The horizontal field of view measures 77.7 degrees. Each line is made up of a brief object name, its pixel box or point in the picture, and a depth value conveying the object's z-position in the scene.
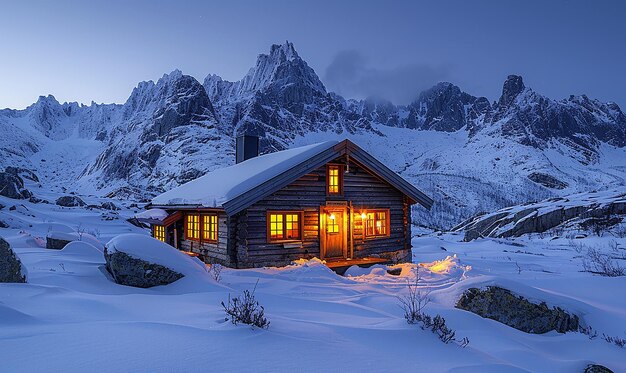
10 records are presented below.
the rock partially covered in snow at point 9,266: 6.48
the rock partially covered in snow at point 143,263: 8.02
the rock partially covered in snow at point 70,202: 38.88
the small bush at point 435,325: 5.37
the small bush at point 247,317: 4.56
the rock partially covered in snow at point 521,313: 7.87
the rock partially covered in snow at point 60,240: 12.95
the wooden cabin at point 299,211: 13.65
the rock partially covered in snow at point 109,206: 38.56
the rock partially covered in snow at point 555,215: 30.91
